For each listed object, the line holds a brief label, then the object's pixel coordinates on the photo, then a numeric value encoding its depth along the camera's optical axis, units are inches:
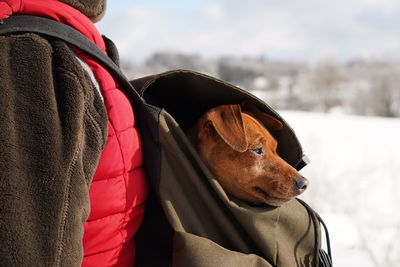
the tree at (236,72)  1942.1
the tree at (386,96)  928.9
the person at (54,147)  36.5
